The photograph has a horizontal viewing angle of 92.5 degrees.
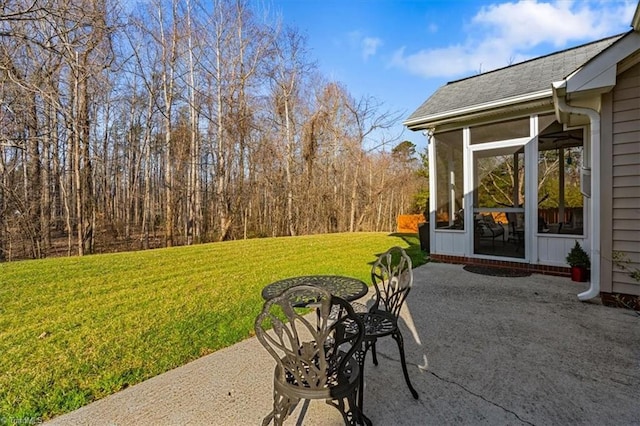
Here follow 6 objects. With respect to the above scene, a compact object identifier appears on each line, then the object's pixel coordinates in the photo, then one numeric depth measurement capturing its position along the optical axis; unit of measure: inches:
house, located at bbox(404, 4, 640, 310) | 132.0
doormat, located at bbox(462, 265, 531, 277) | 197.7
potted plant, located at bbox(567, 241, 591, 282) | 175.3
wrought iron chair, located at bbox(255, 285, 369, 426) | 52.9
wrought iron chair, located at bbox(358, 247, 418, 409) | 72.9
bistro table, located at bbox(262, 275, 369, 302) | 83.0
